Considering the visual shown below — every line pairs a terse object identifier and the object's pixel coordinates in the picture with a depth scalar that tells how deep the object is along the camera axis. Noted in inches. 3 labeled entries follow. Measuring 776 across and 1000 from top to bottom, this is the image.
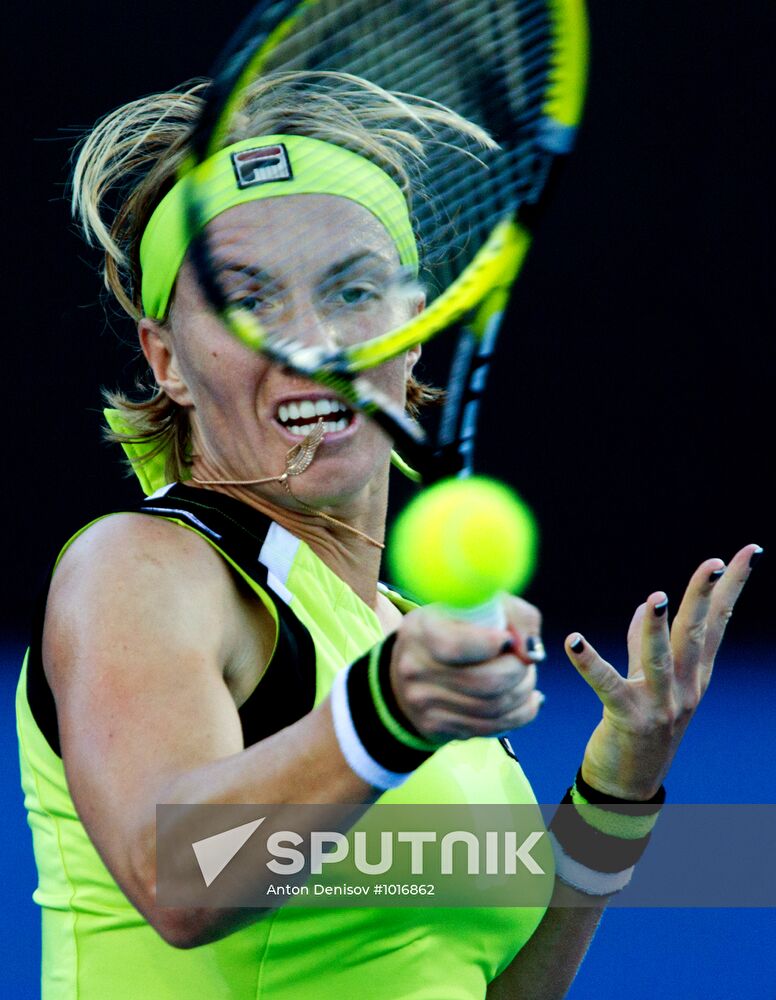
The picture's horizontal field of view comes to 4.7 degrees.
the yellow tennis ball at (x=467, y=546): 172.8
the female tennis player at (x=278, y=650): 175.4
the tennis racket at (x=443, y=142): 177.9
